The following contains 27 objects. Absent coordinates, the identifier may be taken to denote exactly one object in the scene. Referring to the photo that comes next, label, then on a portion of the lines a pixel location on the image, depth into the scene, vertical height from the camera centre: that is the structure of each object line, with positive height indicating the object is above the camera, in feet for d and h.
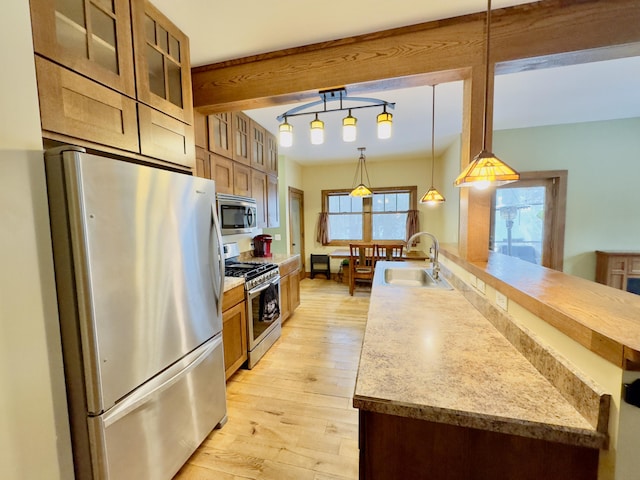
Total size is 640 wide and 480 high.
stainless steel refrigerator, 3.43 -1.26
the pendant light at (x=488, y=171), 3.98 +0.70
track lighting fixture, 7.13 +2.51
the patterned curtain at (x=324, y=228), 20.68 -0.58
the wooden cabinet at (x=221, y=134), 8.21 +2.90
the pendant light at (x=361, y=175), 15.08 +3.33
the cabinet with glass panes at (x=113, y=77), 3.58 +2.42
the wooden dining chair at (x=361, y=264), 15.65 -2.64
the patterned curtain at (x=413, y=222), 19.06 -0.22
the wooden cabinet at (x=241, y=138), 9.56 +3.19
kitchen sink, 8.08 -1.79
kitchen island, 2.39 -1.83
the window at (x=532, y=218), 12.45 -0.05
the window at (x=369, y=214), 19.75 +0.45
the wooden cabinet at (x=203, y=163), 7.68 +1.76
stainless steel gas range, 8.13 -2.66
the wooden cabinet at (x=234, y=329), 6.96 -2.96
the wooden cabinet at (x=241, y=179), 9.61 +1.61
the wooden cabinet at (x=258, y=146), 10.98 +3.28
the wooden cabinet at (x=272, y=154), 12.58 +3.32
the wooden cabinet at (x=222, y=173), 8.32 +1.64
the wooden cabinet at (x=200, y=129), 7.52 +2.71
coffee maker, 12.26 -1.07
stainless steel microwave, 8.59 +0.31
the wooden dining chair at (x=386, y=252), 14.97 -1.89
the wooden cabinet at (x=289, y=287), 11.12 -2.92
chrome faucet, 7.48 -1.21
